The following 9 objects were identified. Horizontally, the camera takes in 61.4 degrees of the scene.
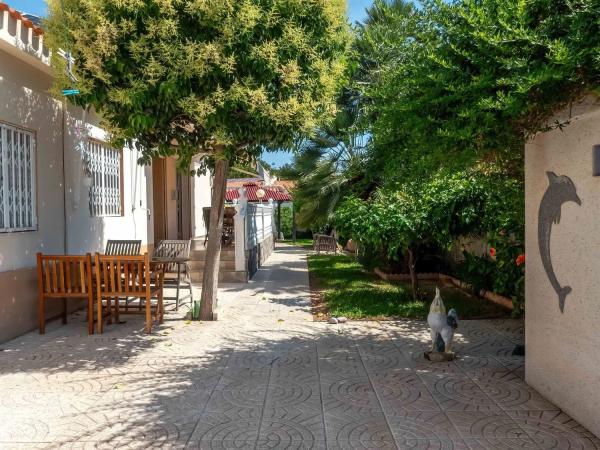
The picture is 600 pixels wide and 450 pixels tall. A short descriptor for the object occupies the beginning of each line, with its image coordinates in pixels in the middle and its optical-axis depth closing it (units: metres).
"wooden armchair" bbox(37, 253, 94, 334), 6.45
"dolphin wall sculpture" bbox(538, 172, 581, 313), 3.81
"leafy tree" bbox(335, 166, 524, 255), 7.89
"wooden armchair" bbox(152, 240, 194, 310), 8.86
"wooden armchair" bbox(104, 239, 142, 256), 8.25
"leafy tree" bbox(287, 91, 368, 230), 14.80
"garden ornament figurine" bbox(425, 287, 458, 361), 5.29
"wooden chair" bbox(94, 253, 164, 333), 6.40
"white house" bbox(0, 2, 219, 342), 6.27
